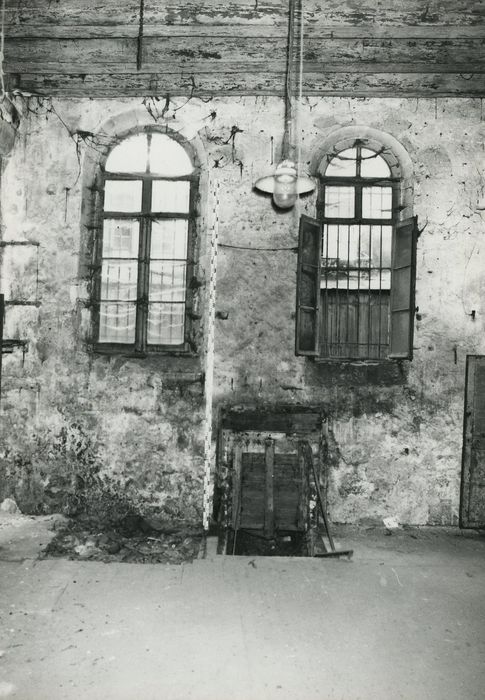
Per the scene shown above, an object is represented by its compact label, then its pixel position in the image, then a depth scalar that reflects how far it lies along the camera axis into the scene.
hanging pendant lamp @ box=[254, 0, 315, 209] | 3.84
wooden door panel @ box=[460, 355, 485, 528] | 5.00
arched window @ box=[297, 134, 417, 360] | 5.26
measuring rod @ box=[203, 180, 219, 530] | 5.10
